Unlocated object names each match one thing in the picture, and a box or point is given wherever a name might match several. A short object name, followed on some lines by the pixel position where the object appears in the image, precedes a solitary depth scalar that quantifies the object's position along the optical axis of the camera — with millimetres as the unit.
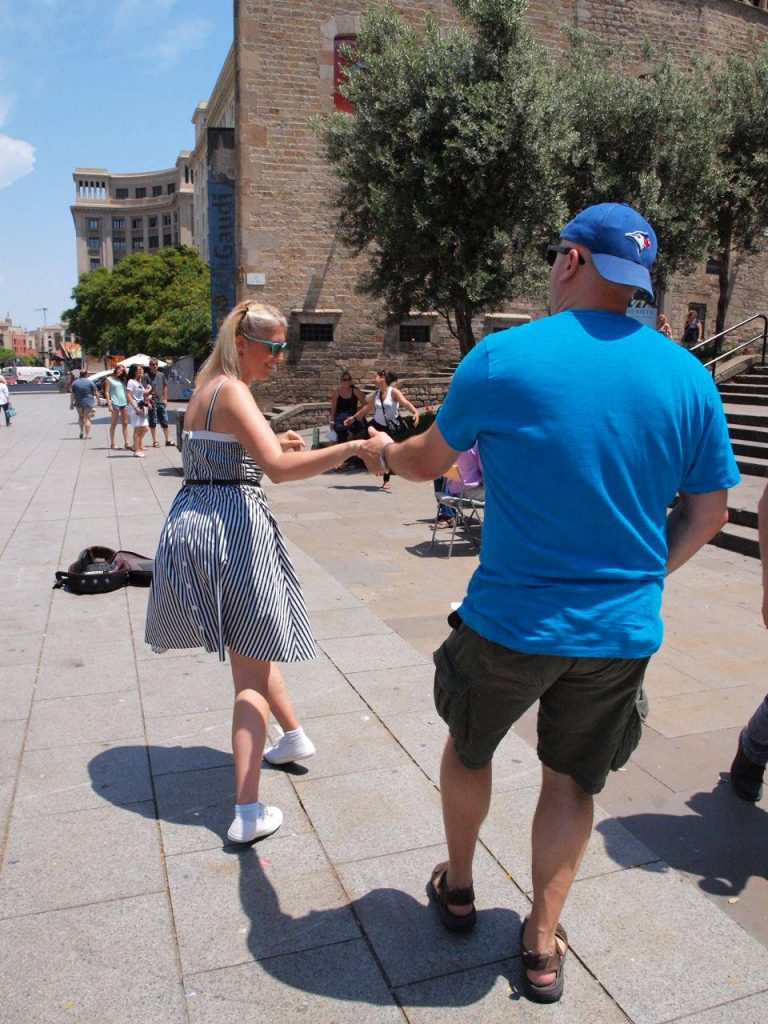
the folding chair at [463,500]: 7762
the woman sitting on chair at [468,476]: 7523
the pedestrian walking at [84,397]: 19031
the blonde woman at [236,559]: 2752
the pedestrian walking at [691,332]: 20359
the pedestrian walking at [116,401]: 16562
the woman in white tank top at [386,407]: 11562
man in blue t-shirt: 1844
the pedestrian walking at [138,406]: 15475
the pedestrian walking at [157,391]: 18875
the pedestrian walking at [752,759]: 3141
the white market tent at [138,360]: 30250
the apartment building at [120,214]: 120188
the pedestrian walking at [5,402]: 23500
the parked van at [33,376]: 83344
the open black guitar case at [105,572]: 5957
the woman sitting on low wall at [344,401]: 12609
